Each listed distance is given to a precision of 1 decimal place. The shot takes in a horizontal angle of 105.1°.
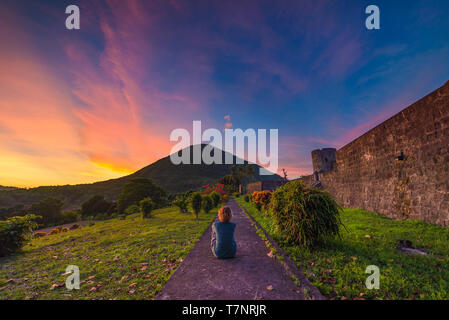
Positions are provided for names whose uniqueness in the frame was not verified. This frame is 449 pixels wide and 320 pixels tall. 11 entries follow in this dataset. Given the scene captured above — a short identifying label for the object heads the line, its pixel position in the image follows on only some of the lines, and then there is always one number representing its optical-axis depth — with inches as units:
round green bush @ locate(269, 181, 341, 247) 179.3
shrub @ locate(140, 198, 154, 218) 577.1
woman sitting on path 167.6
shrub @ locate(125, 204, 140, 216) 988.0
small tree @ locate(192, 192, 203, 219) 469.7
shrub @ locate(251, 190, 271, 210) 444.5
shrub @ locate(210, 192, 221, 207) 733.3
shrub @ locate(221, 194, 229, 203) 1020.2
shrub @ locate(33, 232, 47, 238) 510.2
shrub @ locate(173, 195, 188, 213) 644.3
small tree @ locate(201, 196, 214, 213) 555.6
